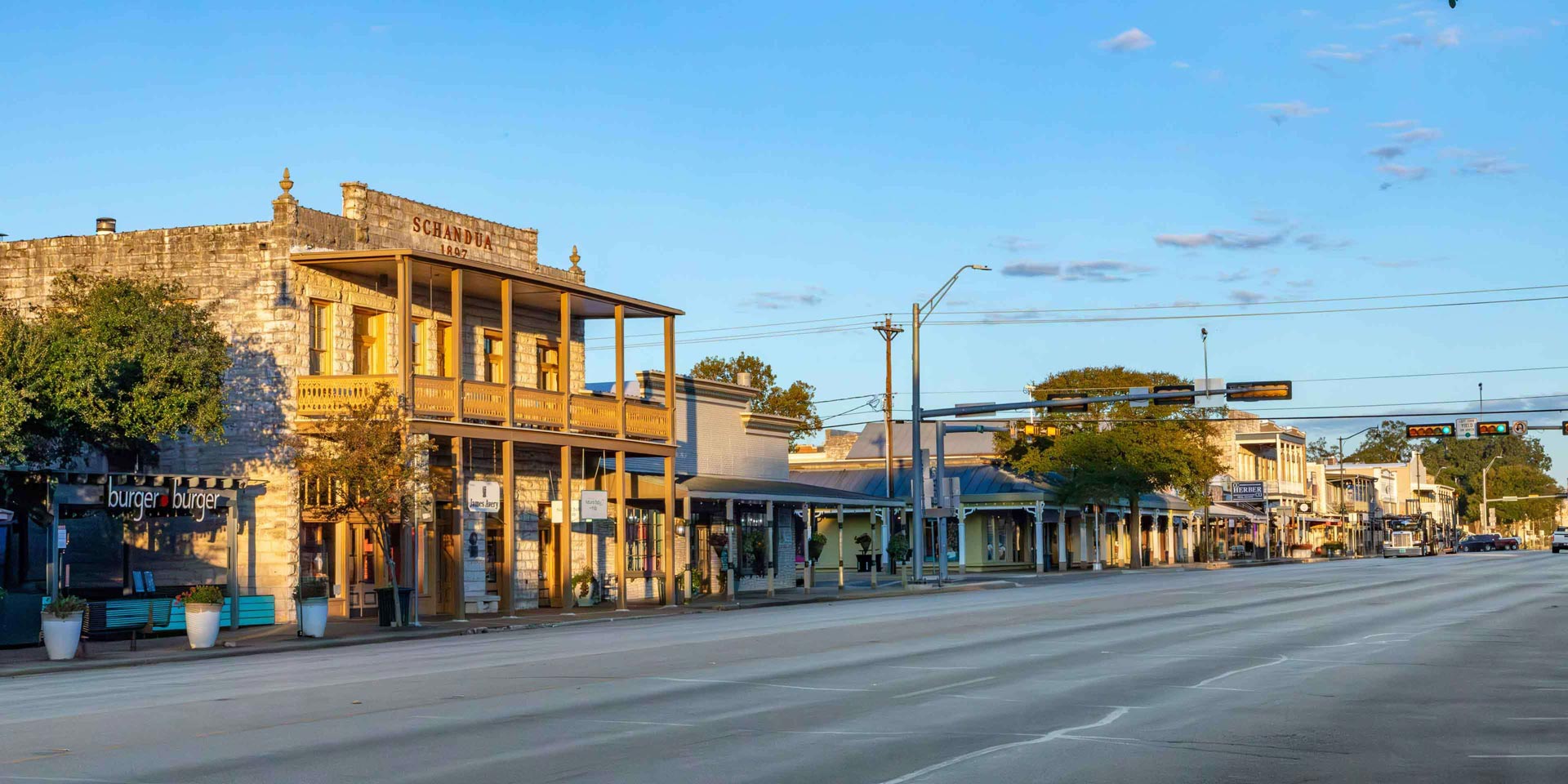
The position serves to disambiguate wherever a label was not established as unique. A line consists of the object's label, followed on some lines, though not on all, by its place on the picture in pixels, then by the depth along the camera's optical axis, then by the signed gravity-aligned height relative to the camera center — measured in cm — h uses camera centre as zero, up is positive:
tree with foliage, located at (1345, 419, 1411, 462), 19475 +564
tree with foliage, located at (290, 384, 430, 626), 3022 +101
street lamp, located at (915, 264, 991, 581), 5078 +174
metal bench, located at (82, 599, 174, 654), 2767 -170
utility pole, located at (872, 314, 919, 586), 6550 +706
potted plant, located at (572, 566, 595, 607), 3891 -182
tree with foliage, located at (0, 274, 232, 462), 2567 +253
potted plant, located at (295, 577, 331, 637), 2830 -176
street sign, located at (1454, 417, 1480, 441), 5628 +224
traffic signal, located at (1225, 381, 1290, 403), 4203 +280
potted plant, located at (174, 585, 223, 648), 2594 -161
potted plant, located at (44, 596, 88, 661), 2369 -157
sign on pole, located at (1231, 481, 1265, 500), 9675 +30
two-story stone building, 3269 +317
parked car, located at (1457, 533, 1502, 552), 12094 -390
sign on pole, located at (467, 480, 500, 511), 3216 +34
